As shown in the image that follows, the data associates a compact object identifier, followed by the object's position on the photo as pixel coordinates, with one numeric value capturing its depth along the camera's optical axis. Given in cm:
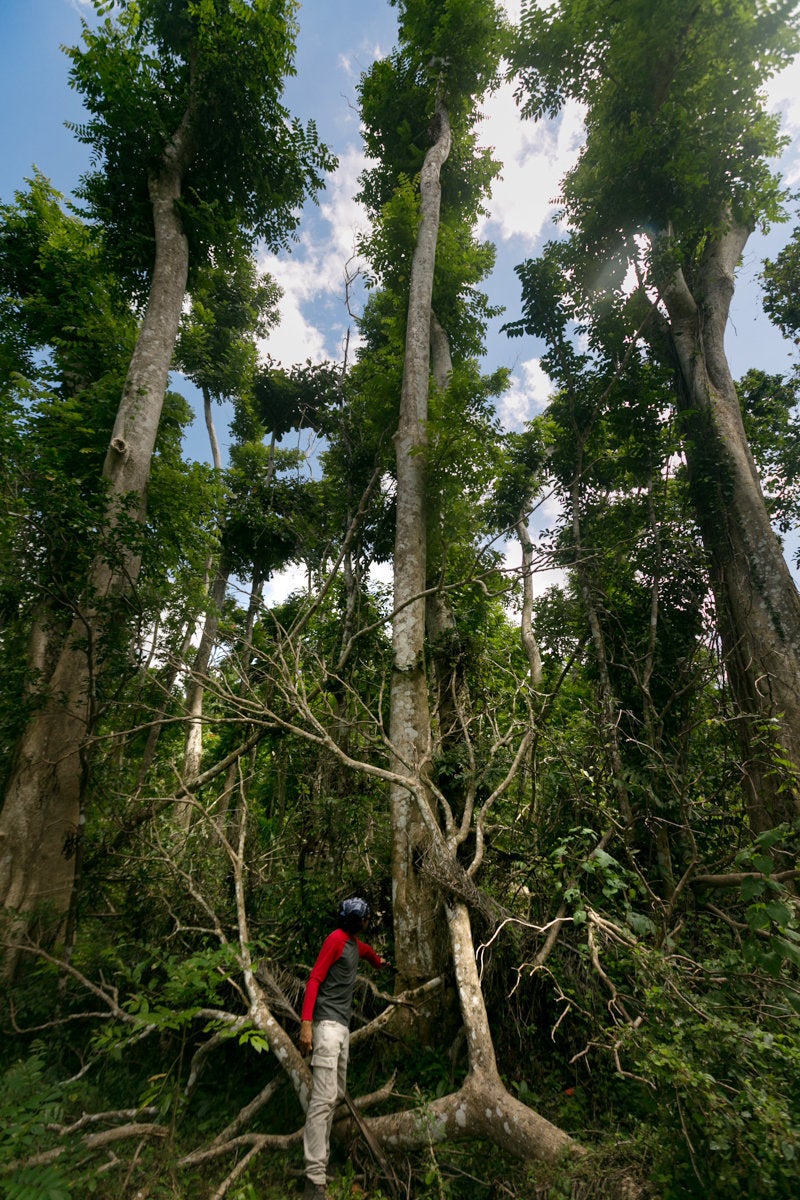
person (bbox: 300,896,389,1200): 304
